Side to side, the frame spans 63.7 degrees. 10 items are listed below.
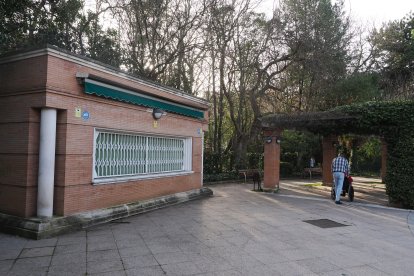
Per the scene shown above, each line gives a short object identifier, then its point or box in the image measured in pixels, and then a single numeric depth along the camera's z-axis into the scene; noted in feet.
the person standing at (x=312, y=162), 75.77
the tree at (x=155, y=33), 52.60
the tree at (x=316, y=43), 59.06
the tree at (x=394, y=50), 77.87
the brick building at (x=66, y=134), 22.68
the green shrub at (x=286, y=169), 71.92
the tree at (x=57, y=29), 29.41
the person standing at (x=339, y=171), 36.91
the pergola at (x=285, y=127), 40.50
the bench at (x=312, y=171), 70.79
